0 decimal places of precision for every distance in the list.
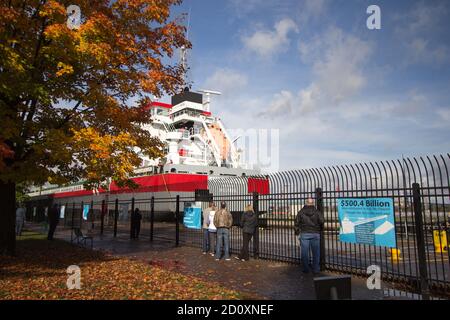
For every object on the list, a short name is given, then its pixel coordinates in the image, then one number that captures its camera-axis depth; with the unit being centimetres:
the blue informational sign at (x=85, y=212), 2313
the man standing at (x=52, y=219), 1770
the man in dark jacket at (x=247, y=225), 1111
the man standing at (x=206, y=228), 1274
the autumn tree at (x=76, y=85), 921
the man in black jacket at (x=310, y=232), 901
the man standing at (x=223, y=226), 1141
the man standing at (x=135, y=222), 1852
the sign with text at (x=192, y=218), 1457
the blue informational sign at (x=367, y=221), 794
